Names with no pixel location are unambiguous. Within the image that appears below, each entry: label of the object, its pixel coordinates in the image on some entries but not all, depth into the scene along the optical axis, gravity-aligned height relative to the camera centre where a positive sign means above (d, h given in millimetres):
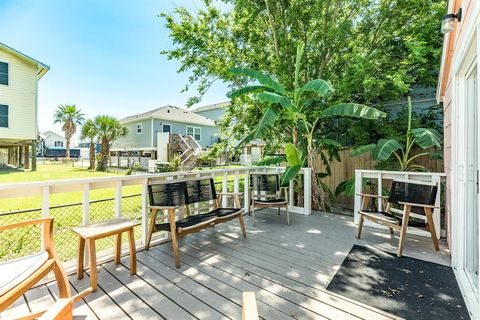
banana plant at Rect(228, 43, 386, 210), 4508 +911
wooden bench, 2998 -682
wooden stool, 2332 -774
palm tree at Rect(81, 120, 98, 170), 18453 +2051
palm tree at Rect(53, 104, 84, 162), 23844 +4431
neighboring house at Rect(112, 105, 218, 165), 20031 +2751
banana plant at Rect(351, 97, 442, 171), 4297 +286
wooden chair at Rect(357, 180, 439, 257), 3148 -670
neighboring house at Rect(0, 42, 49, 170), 13016 +3719
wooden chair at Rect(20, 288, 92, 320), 916 -612
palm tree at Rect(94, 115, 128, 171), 18391 +2043
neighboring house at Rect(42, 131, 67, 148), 44731 +4044
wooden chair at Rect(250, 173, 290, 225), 4993 -536
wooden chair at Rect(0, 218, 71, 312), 1497 -791
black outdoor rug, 2065 -1296
